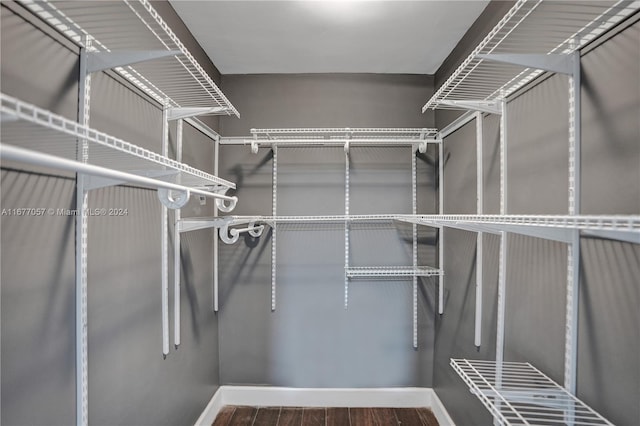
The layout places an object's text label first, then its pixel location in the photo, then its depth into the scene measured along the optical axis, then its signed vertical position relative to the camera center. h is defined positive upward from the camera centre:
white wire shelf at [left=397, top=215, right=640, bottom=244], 0.52 -0.02
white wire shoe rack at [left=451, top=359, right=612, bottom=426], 0.84 -0.55
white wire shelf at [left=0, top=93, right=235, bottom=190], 0.48 +0.14
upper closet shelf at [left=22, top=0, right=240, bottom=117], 0.87 +0.55
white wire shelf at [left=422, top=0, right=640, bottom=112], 0.83 +0.58
